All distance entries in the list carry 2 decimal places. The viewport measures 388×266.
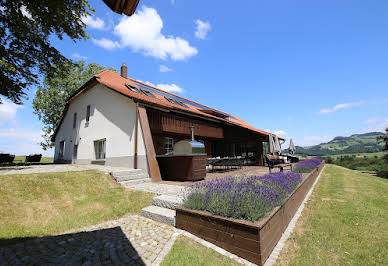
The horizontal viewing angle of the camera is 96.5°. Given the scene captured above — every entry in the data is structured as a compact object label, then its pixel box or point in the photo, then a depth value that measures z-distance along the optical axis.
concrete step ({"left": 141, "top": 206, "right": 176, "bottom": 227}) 3.95
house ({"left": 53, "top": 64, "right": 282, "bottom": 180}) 9.26
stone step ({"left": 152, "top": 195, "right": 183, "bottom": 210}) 4.37
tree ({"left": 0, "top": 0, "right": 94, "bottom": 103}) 6.66
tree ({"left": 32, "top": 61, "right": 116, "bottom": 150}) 22.61
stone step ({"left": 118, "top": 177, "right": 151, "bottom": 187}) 7.03
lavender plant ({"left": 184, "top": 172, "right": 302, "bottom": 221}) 3.05
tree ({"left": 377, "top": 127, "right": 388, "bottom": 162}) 34.25
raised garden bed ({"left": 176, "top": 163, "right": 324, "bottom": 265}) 2.59
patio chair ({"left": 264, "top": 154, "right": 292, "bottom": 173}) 15.08
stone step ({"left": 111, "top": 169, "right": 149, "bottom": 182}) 7.25
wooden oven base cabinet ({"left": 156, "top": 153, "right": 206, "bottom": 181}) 7.90
